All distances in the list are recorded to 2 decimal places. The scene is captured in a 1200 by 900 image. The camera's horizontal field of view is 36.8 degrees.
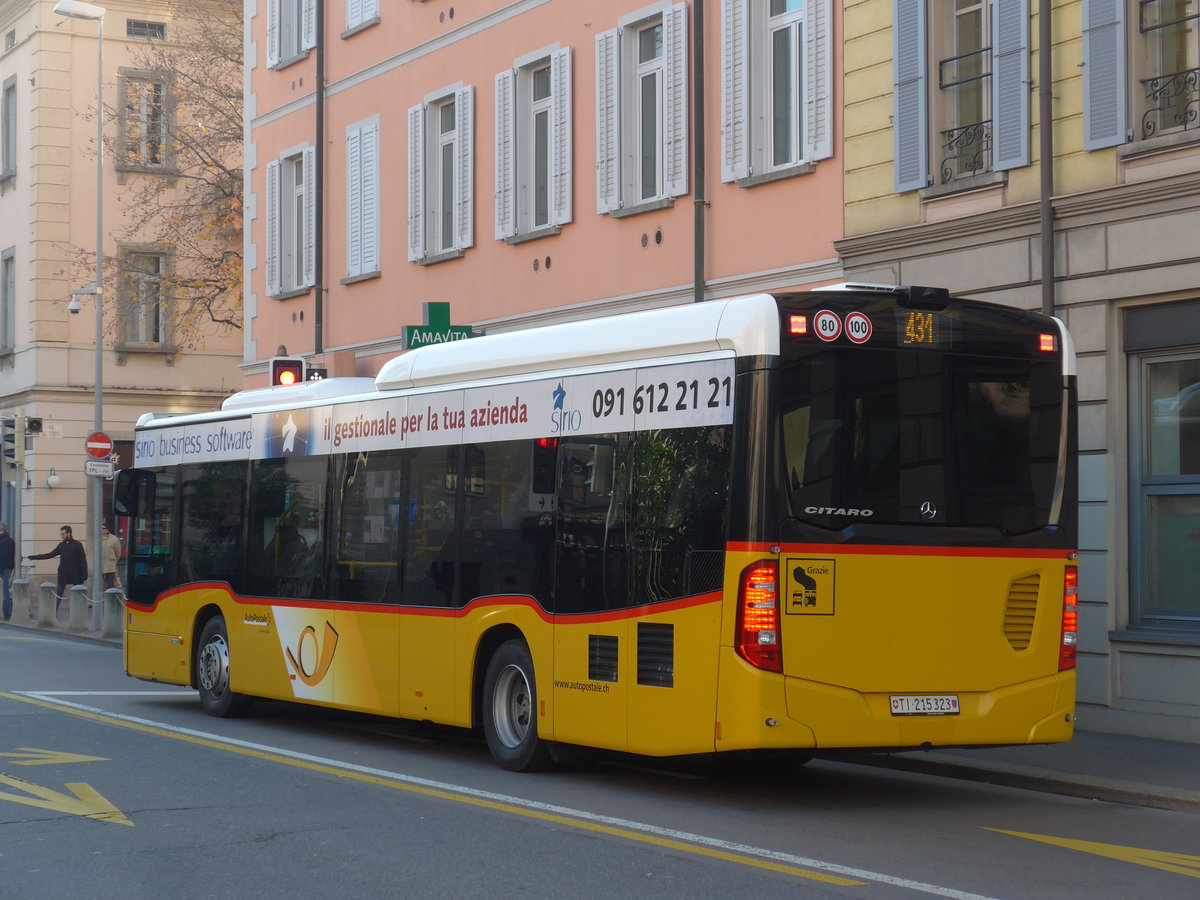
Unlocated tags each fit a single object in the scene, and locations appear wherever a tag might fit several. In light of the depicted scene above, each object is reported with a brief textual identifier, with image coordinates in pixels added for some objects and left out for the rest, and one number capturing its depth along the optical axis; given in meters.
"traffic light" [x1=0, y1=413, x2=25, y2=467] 33.97
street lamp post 32.59
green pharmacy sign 19.89
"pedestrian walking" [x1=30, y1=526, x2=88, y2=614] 33.34
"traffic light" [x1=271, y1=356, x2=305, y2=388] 19.44
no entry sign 30.41
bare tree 38.66
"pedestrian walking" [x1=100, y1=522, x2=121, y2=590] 34.66
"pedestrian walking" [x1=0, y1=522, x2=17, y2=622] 33.56
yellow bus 9.91
